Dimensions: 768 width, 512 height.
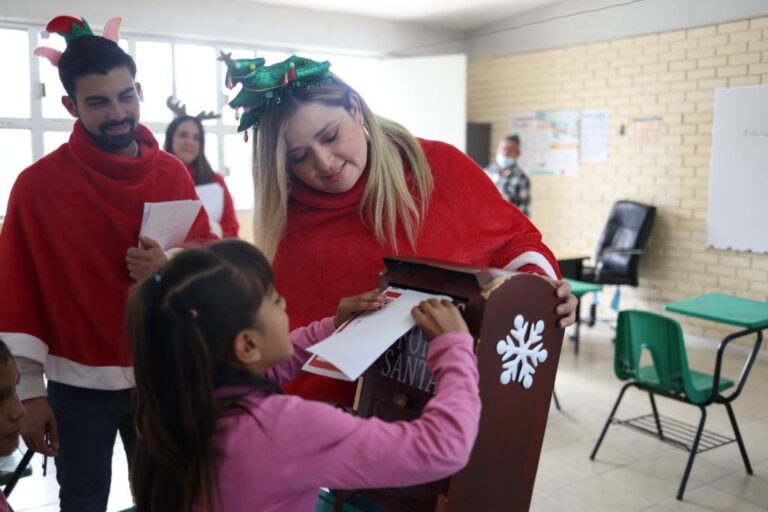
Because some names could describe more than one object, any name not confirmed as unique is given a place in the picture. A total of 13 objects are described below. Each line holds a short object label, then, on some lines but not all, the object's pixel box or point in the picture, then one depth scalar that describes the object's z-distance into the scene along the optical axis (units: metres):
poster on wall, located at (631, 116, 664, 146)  5.45
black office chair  5.37
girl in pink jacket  0.96
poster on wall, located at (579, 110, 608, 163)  5.90
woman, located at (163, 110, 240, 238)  3.87
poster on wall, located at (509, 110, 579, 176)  6.19
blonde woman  1.40
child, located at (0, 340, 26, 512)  1.40
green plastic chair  2.85
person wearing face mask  5.88
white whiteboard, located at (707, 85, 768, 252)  4.82
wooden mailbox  1.07
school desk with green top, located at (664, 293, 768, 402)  2.92
